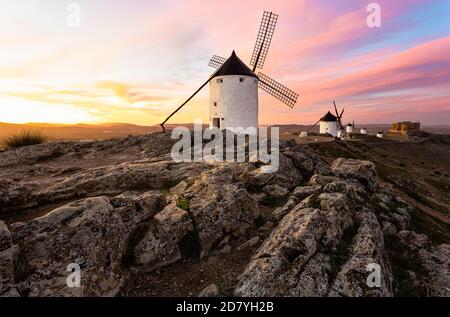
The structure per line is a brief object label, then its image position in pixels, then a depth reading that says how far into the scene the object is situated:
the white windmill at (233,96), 39.75
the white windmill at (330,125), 100.50
